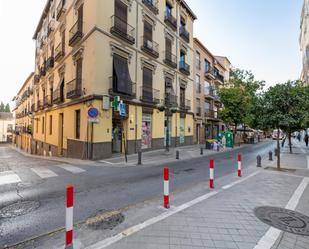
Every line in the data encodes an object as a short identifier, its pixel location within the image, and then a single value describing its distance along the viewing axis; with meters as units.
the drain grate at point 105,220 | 3.74
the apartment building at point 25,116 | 32.28
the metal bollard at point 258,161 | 10.36
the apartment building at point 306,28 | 33.38
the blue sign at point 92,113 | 10.96
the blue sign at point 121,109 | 11.42
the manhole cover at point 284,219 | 3.74
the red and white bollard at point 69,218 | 2.87
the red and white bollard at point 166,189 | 4.61
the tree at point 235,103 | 26.59
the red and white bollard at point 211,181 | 6.16
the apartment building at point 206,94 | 27.38
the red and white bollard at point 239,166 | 7.92
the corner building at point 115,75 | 13.10
